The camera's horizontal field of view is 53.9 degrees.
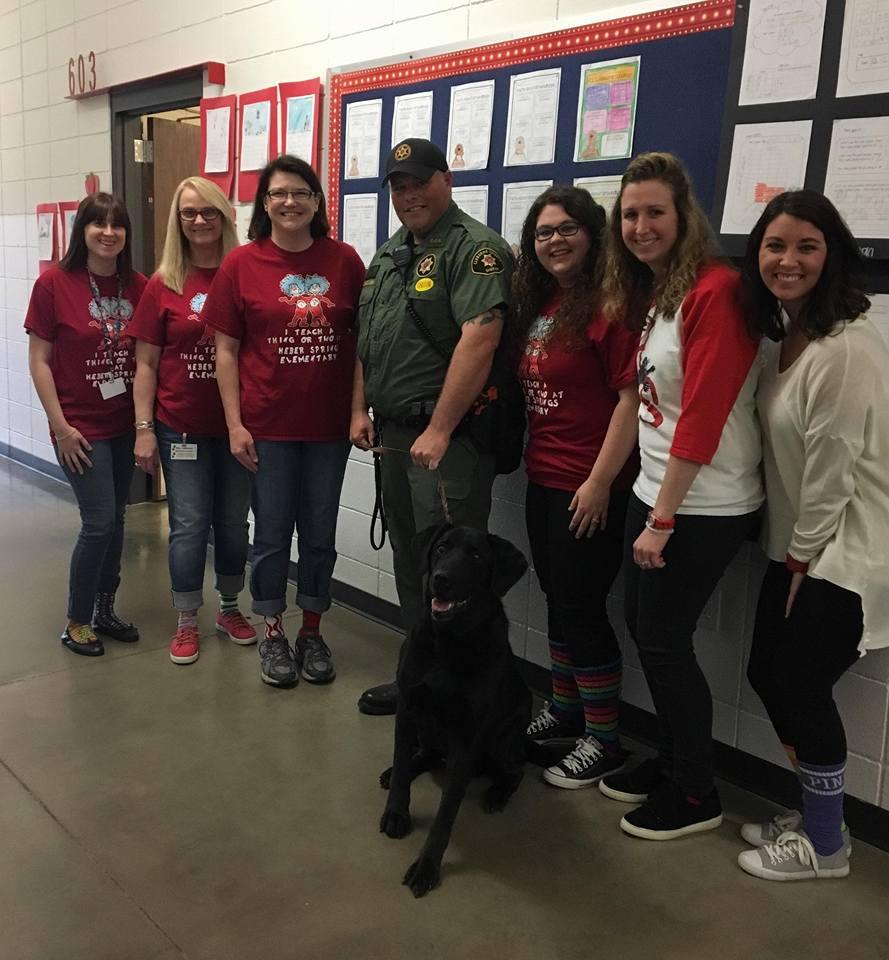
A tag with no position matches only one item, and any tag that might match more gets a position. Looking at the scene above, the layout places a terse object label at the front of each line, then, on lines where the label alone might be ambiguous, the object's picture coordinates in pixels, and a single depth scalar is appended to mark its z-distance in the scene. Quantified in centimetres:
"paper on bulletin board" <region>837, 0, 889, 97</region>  184
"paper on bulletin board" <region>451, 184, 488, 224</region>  269
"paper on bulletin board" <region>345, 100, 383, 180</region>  300
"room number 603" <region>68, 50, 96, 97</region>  446
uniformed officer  220
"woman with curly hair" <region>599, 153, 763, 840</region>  174
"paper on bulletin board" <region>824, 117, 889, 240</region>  186
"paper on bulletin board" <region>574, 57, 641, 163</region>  229
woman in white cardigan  166
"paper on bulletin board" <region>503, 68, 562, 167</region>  248
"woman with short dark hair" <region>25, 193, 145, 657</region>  276
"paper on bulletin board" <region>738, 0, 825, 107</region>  194
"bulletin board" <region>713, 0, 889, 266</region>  186
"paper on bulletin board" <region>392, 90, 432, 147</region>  282
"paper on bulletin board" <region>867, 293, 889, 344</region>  191
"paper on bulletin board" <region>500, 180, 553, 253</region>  256
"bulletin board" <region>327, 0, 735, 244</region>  213
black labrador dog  195
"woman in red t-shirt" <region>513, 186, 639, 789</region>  205
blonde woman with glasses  273
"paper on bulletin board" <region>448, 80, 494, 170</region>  265
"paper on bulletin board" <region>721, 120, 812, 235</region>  198
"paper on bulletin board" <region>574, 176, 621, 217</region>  235
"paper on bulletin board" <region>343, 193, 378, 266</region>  308
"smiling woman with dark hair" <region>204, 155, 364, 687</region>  255
